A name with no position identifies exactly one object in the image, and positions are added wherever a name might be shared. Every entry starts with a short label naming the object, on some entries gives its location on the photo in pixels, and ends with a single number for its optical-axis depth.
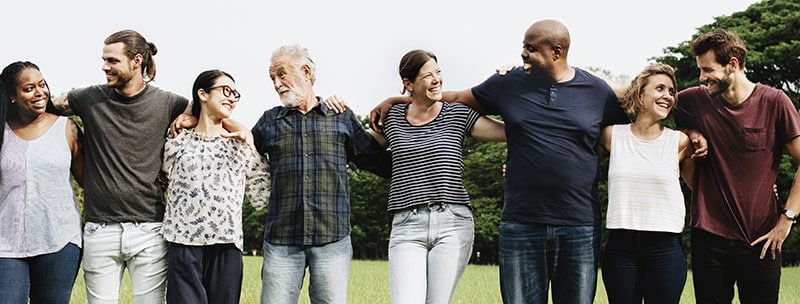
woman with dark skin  5.14
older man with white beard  5.29
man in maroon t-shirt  5.23
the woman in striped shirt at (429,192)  5.07
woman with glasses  5.15
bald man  4.92
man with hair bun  5.26
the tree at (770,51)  25.53
